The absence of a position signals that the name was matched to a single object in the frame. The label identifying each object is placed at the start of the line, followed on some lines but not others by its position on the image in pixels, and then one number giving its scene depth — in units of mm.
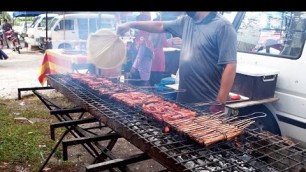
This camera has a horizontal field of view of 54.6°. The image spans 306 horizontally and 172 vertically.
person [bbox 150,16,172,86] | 6883
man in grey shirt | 3240
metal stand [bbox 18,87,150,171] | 2020
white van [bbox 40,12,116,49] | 14983
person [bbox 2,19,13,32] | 20286
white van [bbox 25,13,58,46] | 18800
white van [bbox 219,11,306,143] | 3824
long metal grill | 1869
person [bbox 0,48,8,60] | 14672
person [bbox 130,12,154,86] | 6770
